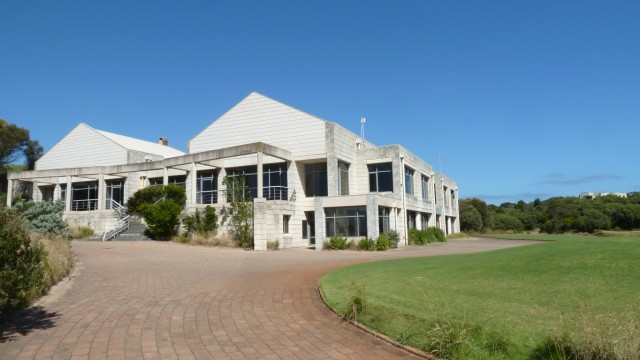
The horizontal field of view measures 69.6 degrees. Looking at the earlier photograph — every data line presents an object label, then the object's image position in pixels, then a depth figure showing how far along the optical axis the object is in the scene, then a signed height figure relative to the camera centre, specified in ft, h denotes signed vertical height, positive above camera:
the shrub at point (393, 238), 94.73 -2.07
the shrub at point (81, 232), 103.86 +0.65
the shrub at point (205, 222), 96.58 +2.23
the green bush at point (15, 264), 22.31 -1.41
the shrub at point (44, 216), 61.87 +2.69
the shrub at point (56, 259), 36.73 -2.17
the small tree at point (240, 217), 88.58 +2.79
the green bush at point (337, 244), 90.99 -2.91
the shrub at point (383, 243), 88.12 -2.84
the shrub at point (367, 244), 87.81 -2.99
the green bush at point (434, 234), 122.82 -2.06
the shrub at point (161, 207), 98.94 +5.74
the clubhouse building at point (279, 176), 95.35 +14.35
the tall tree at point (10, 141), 174.81 +36.90
